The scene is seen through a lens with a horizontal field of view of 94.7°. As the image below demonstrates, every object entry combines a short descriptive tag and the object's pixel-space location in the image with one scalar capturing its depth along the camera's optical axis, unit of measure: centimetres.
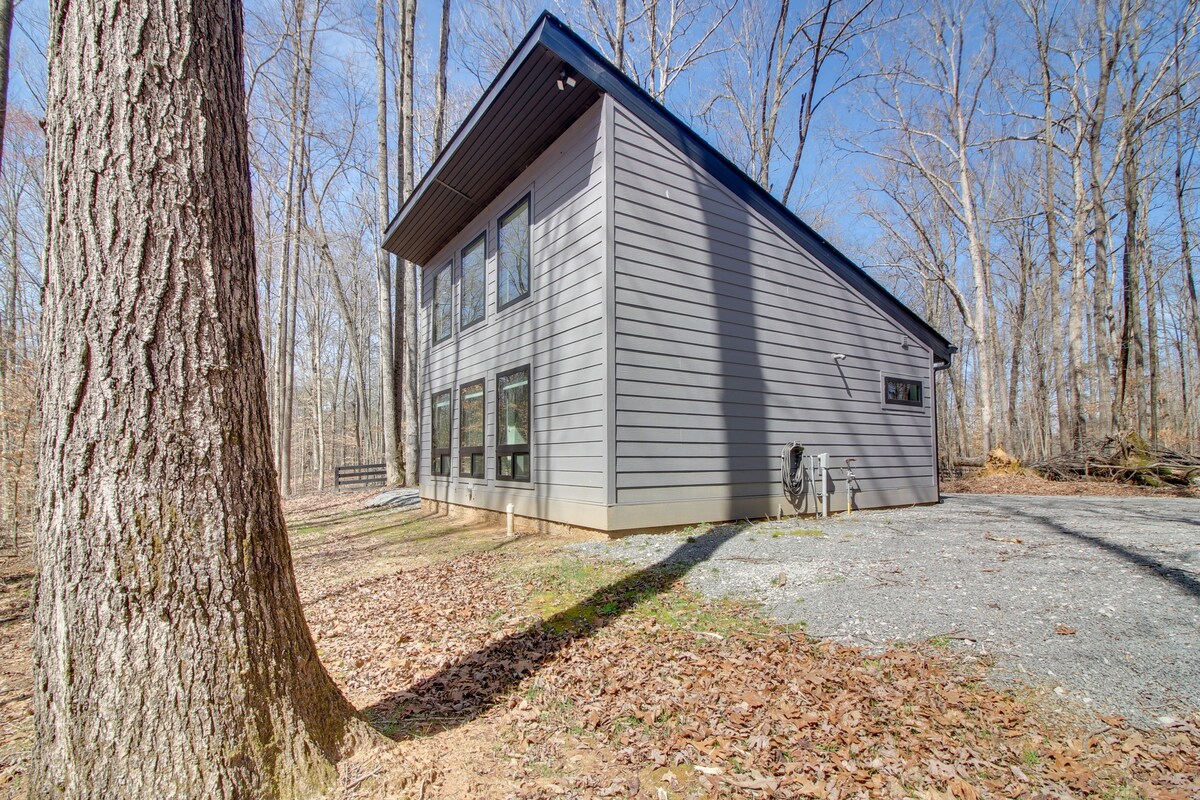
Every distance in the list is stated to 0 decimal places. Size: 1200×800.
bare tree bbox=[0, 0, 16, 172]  558
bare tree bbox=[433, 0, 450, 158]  1526
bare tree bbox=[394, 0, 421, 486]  1453
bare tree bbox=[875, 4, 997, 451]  1517
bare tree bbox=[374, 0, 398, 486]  1462
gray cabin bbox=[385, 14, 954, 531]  630
